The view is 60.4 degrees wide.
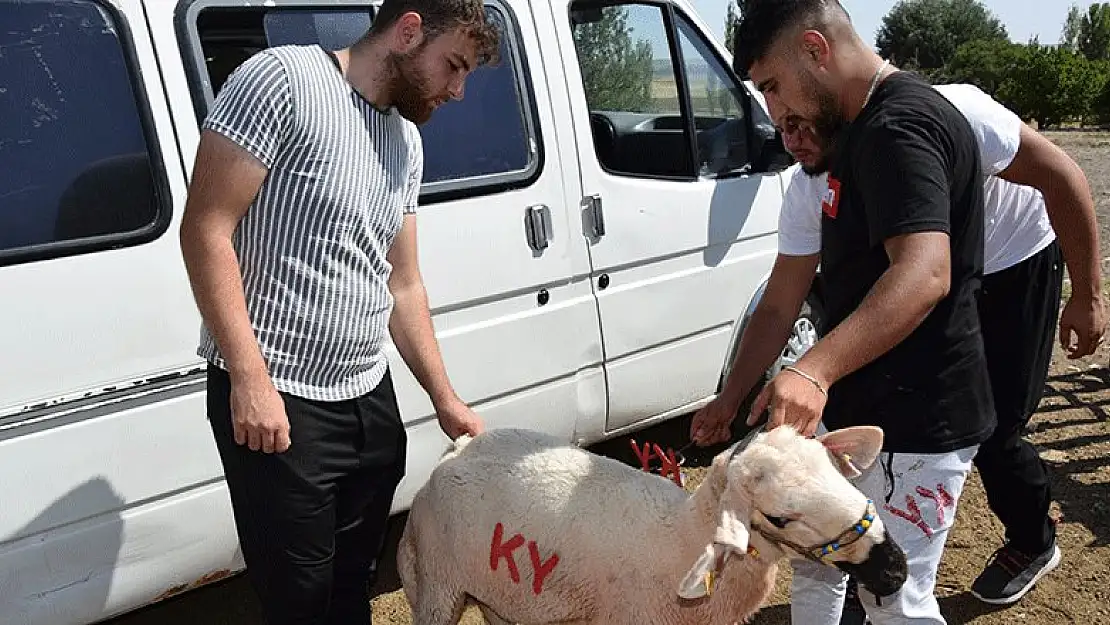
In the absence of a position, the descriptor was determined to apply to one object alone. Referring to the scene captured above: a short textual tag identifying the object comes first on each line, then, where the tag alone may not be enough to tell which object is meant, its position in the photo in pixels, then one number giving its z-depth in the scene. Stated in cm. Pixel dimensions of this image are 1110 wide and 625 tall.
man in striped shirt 197
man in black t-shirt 199
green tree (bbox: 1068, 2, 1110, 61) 5844
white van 263
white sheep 209
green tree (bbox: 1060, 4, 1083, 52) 6419
